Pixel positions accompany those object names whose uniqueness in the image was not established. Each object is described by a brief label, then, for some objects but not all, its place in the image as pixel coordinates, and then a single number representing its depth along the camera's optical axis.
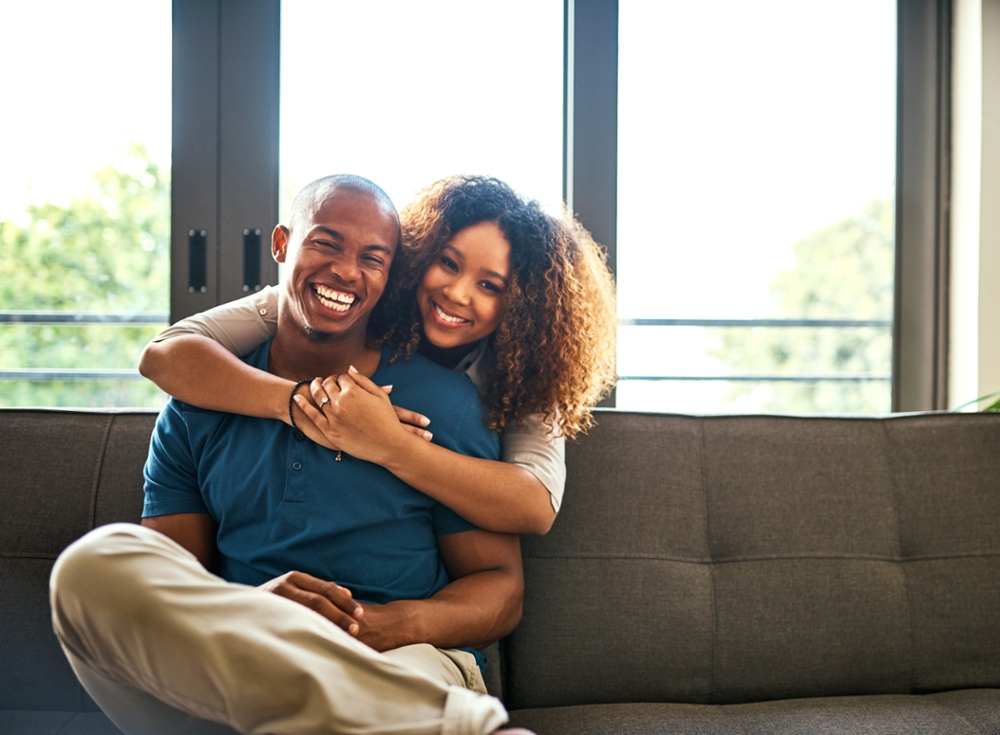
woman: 1.20
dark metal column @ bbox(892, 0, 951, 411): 2.29
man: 0.79
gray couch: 1.30
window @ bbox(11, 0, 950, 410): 2.20
